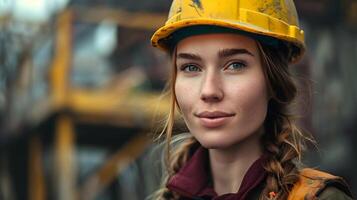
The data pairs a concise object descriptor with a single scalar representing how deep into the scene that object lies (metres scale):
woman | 2.51
